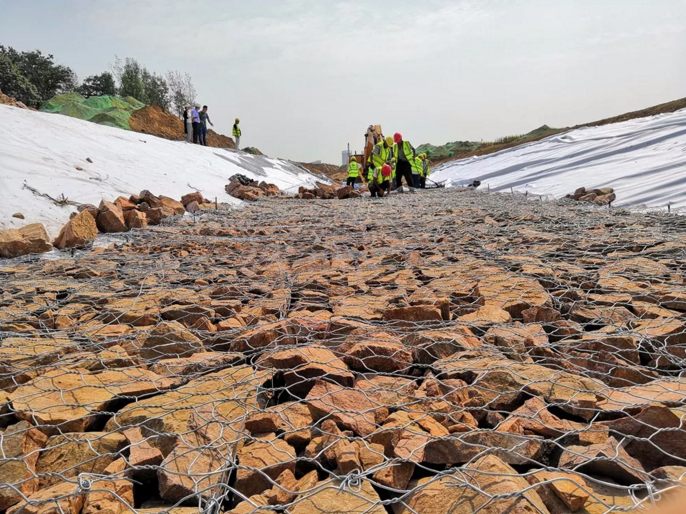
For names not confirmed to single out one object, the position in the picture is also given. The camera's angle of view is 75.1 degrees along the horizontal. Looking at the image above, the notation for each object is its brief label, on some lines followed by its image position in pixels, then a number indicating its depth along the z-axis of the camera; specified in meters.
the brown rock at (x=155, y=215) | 5.71
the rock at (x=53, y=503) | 1.02
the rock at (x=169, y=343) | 1.96
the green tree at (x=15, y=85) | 20.86
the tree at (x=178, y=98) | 33.56
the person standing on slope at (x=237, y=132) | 17.33
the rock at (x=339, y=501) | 1.02
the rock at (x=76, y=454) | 1.20
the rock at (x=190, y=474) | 1.11
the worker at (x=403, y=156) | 10.21
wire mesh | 1.09
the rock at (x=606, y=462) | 1.08
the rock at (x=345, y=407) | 1.34
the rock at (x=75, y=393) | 1.40
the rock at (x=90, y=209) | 4.90
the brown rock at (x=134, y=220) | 5.23
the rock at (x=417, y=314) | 2.15
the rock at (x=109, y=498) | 1.04
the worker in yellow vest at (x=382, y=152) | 9.95
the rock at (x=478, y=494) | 0.97
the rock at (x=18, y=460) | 1.09
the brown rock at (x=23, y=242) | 3.97
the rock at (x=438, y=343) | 1.77
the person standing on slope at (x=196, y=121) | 15.67
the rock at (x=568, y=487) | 0.98
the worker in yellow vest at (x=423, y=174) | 13.84
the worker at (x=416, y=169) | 11.32
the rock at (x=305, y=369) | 1.60
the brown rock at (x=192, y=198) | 7.20
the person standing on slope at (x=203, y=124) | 15.81
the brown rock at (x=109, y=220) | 4.85
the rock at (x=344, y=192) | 10.96
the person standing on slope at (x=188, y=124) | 16.17
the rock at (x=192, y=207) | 6.93
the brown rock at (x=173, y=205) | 6.26
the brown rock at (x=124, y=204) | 5.68
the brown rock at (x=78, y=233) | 4.28
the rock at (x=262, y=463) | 1.14
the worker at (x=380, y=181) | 10.00
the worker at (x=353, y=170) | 11.96
